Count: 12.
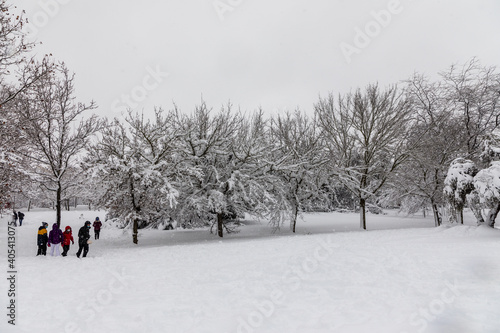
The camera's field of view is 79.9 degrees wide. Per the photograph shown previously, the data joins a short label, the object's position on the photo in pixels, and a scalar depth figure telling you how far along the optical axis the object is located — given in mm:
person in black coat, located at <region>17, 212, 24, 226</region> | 24181
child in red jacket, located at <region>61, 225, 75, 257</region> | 13466
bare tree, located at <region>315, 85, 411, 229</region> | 21656
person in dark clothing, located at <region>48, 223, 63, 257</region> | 13406
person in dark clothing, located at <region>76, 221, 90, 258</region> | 13117
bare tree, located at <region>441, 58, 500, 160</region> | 19719
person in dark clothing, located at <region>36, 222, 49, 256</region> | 13414
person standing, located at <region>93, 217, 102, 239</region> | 19703
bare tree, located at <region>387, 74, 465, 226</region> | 21656
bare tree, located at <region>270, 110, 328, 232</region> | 21266
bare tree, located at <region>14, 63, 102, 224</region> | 17250
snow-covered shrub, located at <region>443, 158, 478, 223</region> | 14570
